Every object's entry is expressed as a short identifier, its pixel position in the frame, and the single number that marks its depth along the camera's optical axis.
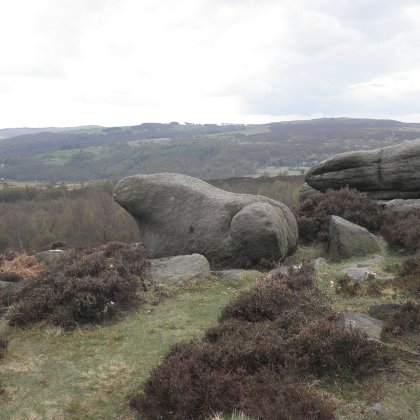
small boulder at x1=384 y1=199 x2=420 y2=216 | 20.56
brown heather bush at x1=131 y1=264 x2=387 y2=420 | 6.38
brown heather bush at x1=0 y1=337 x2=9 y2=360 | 9.70
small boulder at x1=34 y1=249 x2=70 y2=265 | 22.10
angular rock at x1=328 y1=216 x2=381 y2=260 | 17.22
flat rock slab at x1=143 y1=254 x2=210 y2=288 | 14.34
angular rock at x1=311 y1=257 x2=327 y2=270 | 14.94
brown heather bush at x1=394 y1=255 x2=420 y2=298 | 11.68
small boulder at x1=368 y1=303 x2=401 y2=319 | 9.69
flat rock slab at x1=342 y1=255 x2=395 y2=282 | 13.24
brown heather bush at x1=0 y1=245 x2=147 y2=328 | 11.60
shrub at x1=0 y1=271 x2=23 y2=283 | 18.49
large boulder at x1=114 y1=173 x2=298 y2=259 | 16.98
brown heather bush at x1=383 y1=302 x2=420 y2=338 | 8.53
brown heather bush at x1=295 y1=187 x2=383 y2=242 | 20.22
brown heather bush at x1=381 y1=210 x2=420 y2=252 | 16.86
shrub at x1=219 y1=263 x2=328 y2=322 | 10.50
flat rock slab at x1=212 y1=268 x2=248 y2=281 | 14.70
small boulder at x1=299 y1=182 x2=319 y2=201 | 27.23
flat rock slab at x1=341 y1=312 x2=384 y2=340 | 8.59
